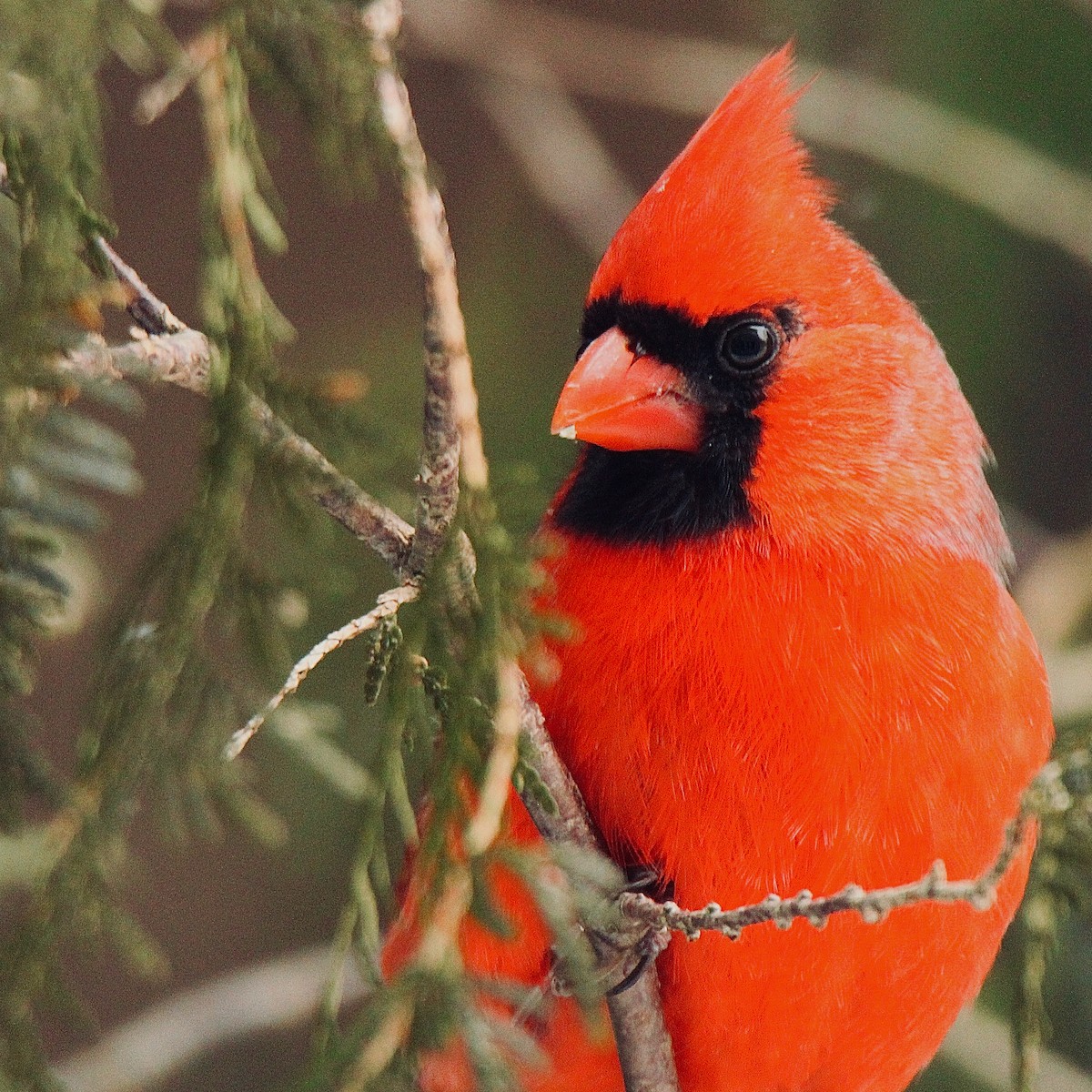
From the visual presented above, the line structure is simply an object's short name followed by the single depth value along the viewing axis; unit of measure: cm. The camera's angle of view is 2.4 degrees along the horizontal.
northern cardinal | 266
